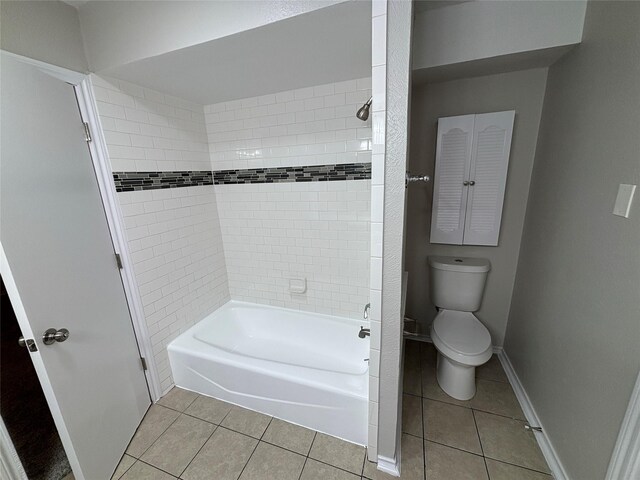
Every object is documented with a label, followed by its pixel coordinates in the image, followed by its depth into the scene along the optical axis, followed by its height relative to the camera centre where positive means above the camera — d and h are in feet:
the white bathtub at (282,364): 4.87 -4.18
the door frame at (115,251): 3.44 -1.10
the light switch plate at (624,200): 3.09 -0.42
